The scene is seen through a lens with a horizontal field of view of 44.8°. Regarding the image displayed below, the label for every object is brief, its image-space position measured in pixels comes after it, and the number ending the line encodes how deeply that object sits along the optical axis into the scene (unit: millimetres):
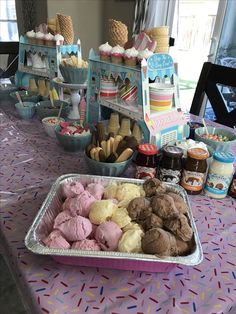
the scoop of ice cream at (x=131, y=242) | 476
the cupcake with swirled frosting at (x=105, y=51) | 945
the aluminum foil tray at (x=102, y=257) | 458
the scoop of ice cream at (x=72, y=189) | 604
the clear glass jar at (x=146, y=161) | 716
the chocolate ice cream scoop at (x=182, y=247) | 488
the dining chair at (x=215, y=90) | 1363
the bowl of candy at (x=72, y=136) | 903
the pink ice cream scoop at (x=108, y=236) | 485
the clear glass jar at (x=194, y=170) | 684
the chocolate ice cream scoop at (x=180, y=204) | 551
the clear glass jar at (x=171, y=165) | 701
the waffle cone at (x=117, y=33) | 946
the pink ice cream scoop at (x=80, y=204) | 545
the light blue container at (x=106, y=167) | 735
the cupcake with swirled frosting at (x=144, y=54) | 829
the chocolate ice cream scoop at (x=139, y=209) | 529
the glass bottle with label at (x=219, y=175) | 676
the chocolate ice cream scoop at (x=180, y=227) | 496
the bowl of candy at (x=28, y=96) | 1272
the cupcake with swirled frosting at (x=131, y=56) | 857
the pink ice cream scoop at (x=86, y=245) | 480
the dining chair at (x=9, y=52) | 2025
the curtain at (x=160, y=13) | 2367
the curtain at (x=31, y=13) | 2971
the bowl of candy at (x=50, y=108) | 1147
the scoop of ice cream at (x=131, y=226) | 507
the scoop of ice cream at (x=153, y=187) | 599
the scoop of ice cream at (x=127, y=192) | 583
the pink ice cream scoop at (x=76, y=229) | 495
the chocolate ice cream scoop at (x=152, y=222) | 507
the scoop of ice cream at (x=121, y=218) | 514
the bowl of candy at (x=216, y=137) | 887
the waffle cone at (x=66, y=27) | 1255
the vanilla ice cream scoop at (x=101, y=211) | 521
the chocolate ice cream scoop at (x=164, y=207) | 518
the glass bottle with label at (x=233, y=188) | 721
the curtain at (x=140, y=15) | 2417
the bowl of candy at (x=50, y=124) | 1018
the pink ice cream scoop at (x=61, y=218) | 523
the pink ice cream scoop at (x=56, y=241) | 480
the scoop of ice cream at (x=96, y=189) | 593
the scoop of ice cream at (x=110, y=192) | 595
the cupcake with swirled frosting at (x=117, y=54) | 903
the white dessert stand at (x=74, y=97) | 1142
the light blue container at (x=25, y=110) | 1178
